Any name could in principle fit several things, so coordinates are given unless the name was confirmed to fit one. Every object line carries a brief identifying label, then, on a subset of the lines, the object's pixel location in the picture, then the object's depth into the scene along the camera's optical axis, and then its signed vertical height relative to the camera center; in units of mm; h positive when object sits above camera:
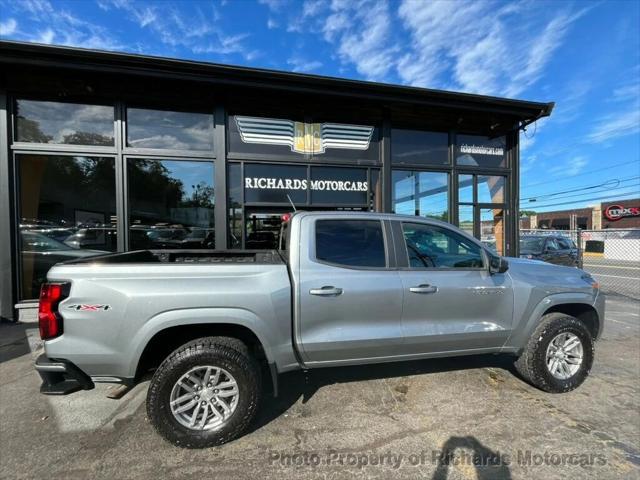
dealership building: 6047 +1788
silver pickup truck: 2469 -679
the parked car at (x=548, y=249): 10922 -541
